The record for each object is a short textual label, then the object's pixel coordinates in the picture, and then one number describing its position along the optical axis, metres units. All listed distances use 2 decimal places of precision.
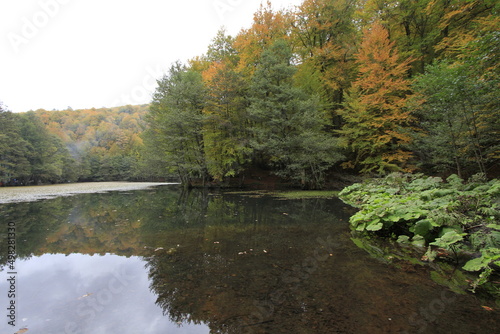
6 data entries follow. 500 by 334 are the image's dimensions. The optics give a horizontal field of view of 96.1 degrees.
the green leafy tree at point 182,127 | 17.38
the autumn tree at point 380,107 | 12.92
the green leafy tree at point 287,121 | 14.28
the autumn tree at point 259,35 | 17.83
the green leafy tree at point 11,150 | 29.83
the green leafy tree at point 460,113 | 6.24
